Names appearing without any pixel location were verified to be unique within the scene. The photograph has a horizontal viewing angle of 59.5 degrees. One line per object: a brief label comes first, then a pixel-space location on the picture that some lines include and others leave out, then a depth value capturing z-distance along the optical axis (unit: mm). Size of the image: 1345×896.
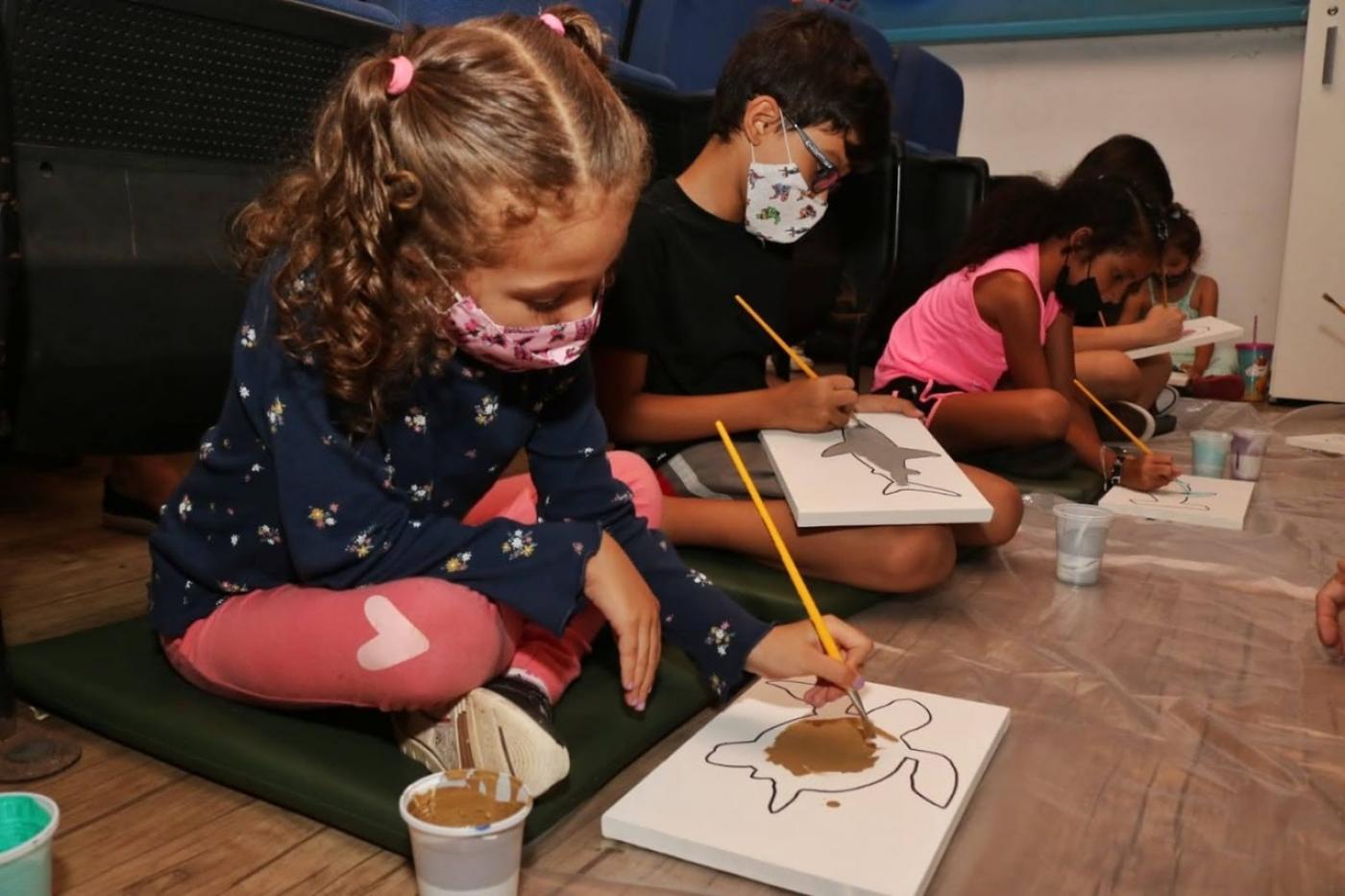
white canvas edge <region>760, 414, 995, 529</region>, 1318
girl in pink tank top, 2051
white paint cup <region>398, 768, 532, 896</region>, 716
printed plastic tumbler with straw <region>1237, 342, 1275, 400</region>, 3723
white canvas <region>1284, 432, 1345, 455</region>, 2523
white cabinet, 3518
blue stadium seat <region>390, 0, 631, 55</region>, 1488
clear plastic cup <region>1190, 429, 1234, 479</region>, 2236
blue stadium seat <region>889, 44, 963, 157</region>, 3398
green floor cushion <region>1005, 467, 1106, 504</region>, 2023
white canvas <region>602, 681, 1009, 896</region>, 806
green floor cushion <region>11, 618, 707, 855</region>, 910
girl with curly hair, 839
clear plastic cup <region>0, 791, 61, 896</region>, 698
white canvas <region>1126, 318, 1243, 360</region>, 2653
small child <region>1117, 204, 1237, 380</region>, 3404
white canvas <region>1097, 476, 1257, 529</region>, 1864
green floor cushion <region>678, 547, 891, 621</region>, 1377
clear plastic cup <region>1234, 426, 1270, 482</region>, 2209
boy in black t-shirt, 1517
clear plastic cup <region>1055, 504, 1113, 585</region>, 1524
